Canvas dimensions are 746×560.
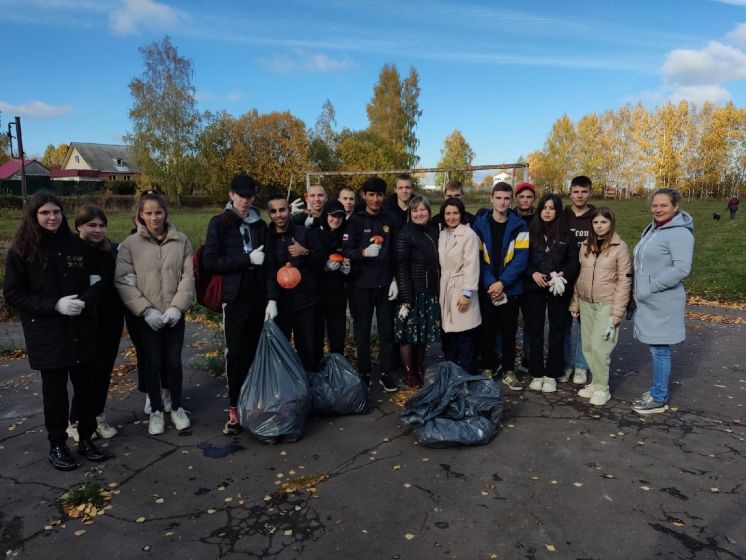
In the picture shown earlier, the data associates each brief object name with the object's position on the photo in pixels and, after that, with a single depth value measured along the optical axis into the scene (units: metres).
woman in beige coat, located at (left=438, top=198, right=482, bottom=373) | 4.53
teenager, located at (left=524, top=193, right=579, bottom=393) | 4.61
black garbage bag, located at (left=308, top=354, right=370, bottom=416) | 4.25
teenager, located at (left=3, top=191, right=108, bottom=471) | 3.29
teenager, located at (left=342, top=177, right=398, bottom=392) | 4.70
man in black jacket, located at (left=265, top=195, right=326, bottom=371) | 4.21
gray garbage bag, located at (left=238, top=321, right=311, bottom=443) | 3.80
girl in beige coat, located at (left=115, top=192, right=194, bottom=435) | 3.85
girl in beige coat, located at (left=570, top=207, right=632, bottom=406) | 4.41
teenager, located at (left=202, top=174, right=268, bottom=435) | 3.90
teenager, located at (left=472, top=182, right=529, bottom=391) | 4.68
